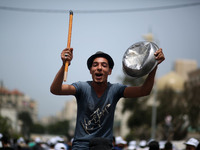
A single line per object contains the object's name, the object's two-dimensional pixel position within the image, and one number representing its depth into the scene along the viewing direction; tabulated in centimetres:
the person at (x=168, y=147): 986
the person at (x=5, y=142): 1106
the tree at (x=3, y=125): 3392
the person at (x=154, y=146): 746
